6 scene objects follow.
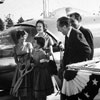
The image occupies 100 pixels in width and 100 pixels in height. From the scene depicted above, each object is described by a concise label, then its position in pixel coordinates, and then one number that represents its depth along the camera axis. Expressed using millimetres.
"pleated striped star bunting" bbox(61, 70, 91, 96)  2766
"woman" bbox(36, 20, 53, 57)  4609
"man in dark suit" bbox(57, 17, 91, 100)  3740
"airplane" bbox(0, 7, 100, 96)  5058
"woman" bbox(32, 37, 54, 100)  4430
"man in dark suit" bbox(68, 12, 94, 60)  4117
